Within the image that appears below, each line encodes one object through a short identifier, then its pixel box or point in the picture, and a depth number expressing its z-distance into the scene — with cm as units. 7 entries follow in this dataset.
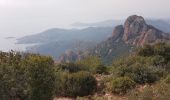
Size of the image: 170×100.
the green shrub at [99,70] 2131
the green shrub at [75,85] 1567
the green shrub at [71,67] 2004
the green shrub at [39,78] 1212
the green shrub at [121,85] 1523
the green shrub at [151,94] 1033
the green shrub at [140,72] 1692
